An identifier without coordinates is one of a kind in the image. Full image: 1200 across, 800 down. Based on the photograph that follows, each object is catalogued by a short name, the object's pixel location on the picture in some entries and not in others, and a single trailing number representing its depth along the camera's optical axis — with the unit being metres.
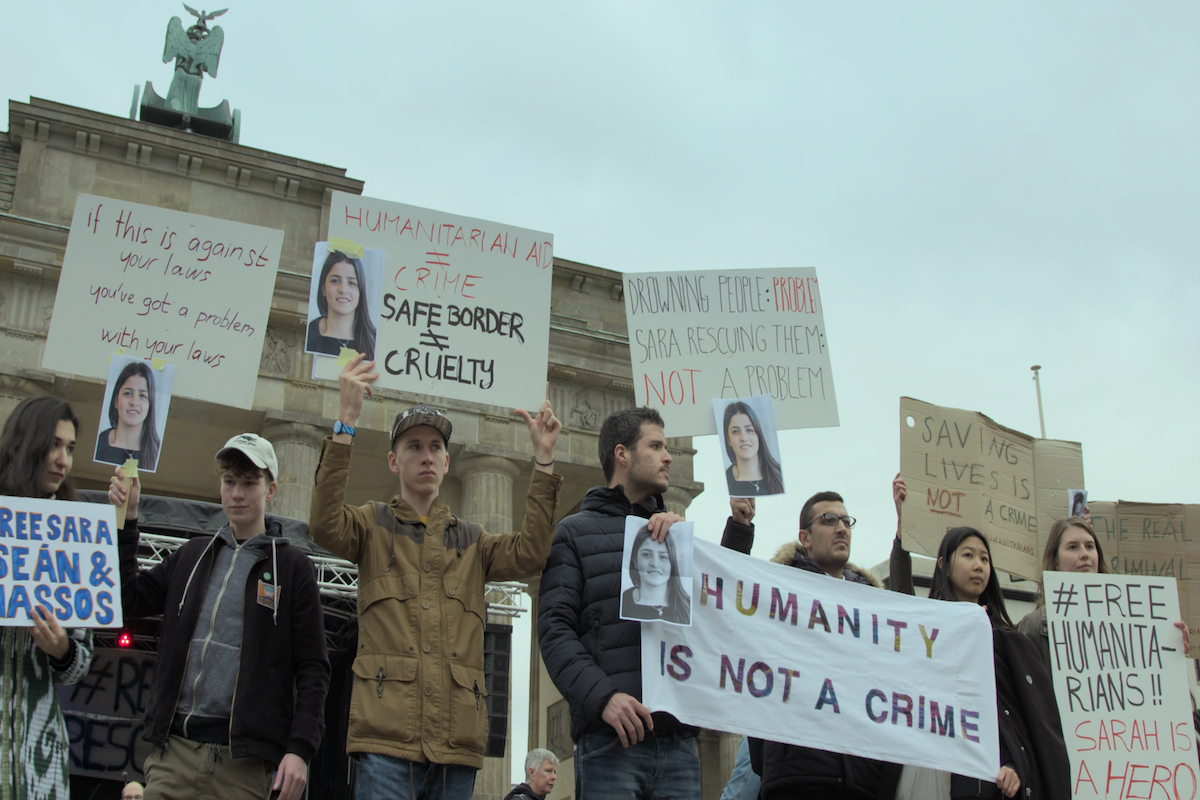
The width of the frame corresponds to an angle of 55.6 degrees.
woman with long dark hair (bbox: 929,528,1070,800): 4.93
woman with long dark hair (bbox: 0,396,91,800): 4.09
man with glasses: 4.97
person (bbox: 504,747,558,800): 7.95
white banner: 4.90
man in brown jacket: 4.38
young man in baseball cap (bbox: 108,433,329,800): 4.22
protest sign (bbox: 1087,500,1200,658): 8.03
